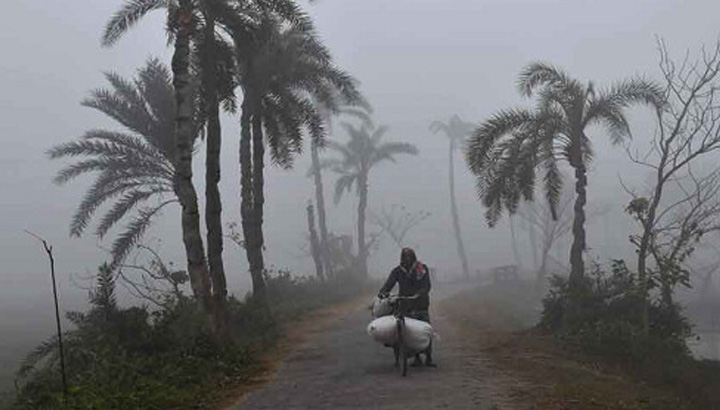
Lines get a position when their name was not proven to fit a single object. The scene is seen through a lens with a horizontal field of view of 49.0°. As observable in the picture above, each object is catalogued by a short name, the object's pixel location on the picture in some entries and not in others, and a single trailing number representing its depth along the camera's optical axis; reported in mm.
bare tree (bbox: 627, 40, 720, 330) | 16156
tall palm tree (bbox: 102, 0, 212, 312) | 13352
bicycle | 10688
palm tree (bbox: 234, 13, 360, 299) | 21109
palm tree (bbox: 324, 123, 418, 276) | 44562
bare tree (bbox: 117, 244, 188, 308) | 19109
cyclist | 11281
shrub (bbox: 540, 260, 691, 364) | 13797
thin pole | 8289
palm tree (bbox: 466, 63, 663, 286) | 18953
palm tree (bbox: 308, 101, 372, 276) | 38769
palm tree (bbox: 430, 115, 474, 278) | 60625
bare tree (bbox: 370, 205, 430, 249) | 62381
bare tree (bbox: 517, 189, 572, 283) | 42625
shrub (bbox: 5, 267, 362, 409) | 9594
